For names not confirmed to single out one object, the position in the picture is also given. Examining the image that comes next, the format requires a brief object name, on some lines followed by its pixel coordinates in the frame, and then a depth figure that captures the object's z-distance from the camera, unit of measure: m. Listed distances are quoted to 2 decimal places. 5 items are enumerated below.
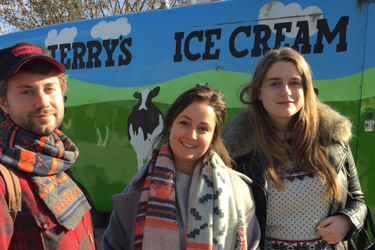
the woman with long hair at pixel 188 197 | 1.52
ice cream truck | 2.75
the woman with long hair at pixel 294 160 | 1.74
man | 1.26
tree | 11.48
